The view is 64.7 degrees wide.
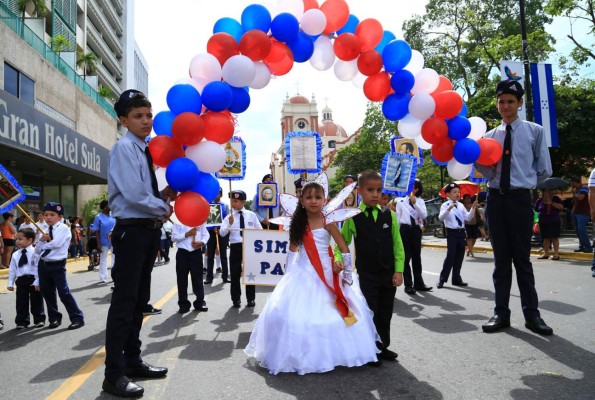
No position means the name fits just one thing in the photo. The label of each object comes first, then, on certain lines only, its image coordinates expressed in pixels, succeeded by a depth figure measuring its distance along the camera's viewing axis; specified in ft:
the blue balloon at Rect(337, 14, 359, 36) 19.12
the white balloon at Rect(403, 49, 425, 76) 18.51
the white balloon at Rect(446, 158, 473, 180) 16.94
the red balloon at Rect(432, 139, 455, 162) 16.98
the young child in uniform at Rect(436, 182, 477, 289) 27.96
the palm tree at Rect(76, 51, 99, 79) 103.14
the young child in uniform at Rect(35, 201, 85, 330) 20.03
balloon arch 14.29
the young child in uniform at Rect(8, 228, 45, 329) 20.52
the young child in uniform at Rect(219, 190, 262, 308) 24.16
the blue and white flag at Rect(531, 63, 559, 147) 43.65
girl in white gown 12.50
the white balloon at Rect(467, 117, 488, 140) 17.08
